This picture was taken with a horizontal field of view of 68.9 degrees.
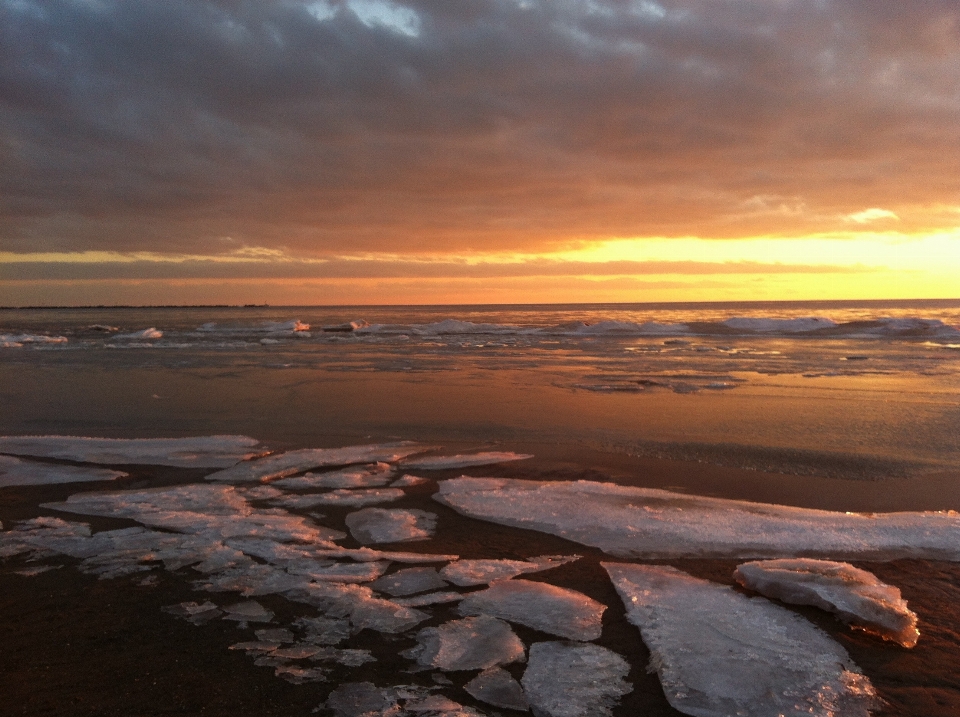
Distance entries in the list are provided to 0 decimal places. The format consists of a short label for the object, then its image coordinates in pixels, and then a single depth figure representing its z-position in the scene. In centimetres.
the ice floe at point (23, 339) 2801
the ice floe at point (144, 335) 3203
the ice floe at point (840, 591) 353
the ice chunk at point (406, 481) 642
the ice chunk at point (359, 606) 364
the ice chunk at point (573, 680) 292
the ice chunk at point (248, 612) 366
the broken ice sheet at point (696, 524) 469
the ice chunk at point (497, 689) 295
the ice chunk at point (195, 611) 363
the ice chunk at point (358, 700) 285
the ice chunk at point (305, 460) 673
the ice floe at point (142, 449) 730
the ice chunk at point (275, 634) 344
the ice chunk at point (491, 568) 424
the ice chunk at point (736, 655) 297
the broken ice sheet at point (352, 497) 585
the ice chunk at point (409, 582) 409
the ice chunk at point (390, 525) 502
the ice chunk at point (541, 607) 363
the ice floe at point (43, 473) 641
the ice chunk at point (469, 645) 328
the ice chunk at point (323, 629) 345
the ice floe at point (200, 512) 503
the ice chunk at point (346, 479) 641
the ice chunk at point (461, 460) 718
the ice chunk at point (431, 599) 390
